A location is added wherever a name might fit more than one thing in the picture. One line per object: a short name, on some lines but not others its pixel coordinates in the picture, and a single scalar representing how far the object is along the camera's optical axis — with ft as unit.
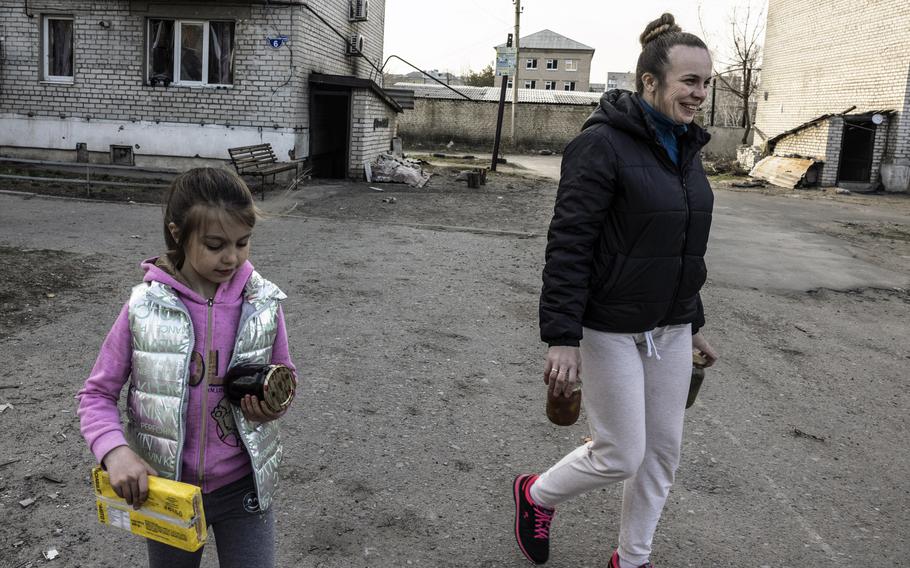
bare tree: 112.16
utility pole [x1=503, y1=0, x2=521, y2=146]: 94.77
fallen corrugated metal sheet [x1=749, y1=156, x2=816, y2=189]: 70.64
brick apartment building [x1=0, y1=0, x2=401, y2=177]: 48.34
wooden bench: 41.93
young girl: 5.97
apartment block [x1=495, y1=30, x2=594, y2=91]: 257.14
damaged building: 67.00
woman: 8.11
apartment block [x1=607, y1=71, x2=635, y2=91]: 318.12
